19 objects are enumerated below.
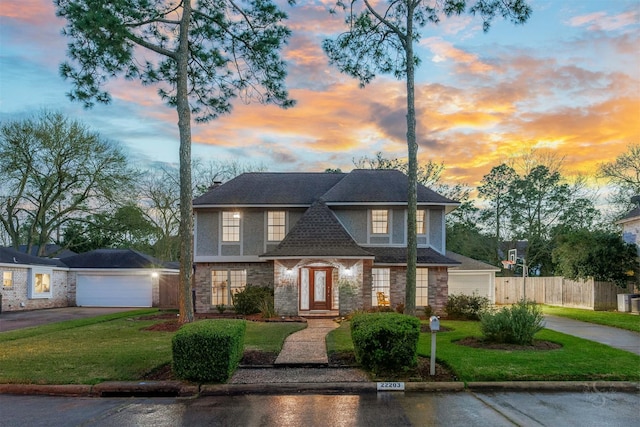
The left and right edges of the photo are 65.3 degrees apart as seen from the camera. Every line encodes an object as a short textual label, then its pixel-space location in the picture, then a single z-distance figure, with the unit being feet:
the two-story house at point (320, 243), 65.41
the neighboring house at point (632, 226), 81.35
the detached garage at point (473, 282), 96.58
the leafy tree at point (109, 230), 122.62
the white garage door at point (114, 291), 94.63
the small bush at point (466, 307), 64.03
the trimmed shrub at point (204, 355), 28.68
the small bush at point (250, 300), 67.87
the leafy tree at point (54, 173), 105.40
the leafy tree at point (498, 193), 133.08
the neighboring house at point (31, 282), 81.61
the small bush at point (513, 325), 38.24
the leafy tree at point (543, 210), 126.21
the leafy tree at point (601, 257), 81.51
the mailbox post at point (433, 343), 29.09
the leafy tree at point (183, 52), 47.52
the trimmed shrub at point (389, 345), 30.25
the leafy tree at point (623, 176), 112.47
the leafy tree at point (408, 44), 49.21
